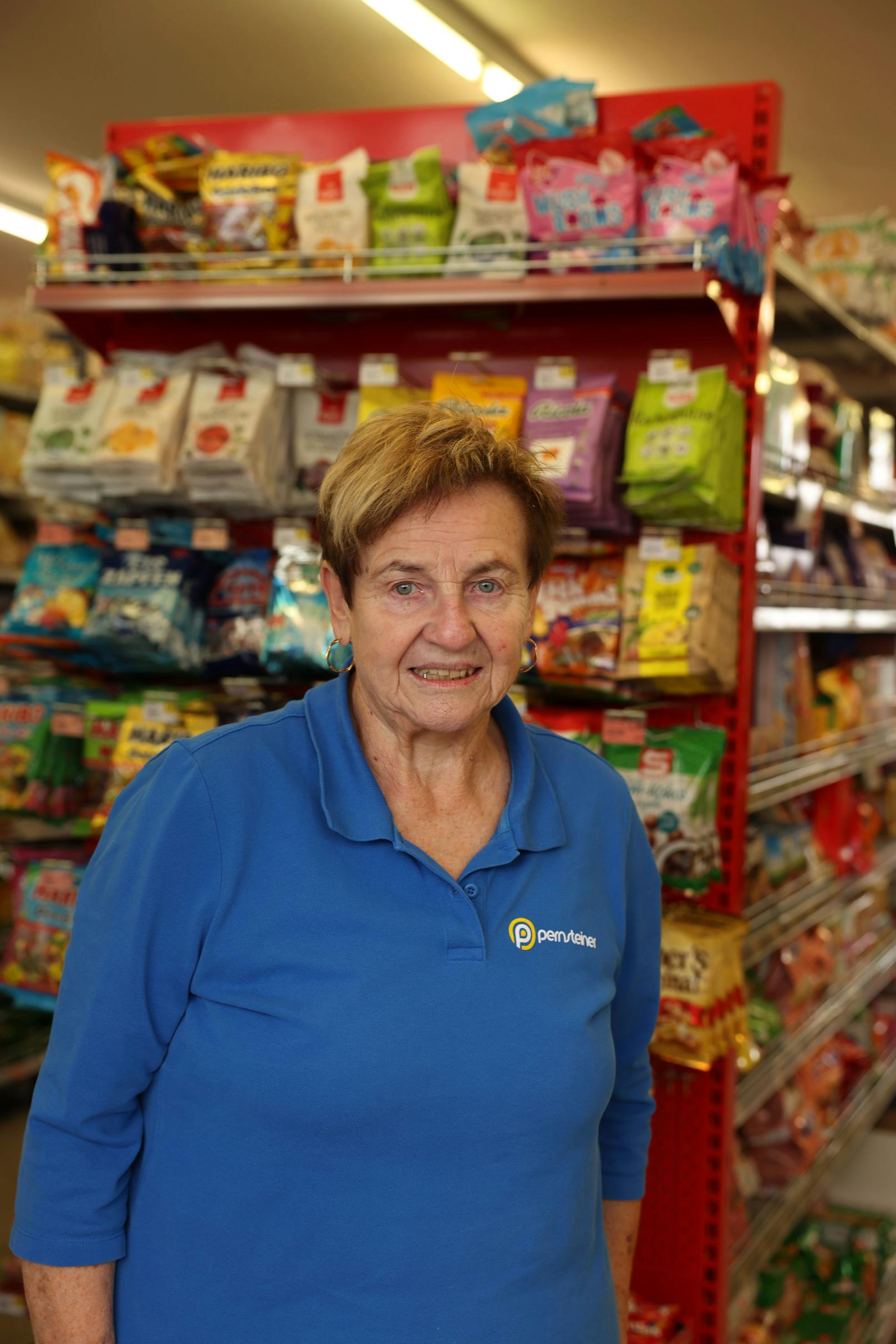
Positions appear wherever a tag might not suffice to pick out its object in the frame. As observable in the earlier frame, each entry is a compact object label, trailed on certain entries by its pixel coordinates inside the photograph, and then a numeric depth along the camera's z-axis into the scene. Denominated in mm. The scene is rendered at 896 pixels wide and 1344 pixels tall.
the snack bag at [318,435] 2867
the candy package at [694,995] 2479
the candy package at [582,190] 2492
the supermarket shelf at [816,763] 2959
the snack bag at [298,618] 2793
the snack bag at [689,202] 2451
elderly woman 1294
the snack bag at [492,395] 2668
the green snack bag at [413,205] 2701
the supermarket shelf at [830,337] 3203
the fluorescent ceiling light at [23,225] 8844
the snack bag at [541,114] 2713
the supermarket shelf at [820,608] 2947
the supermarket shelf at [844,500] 3010
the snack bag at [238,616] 2885
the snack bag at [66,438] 2928
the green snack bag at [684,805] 2551
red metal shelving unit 2637
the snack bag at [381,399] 2795
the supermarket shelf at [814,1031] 3016
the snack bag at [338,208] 2730
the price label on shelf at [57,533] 3098
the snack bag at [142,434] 2816
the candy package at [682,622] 2510
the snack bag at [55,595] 3020
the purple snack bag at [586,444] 2514
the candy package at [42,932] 2965
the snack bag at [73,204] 2945
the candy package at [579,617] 2611
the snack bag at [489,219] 2629
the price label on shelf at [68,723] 3037
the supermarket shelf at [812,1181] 3062
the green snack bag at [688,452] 2494
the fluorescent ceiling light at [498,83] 5836
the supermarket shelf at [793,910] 2965
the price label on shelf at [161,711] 2848
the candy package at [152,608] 2871
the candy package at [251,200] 2797
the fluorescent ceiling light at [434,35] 5109
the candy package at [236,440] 2756
